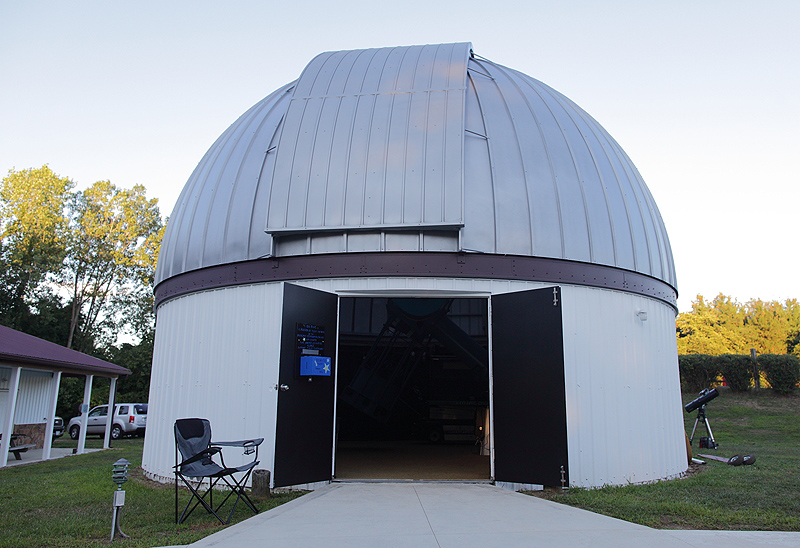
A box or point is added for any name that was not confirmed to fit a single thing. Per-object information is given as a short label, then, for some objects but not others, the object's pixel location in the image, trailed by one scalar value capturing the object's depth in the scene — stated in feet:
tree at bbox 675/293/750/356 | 98.78
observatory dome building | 26.43
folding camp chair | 19.77
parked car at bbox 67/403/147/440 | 76.95
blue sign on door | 26.25
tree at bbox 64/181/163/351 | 106.42
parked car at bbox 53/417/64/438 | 74.51
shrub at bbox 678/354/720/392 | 81.30
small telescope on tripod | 44.78
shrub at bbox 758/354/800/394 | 77.00
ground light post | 18.04
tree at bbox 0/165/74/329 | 97.35
